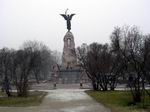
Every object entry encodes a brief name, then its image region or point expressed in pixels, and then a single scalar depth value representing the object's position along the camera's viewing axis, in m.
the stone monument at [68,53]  57.36
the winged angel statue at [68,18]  59.11
